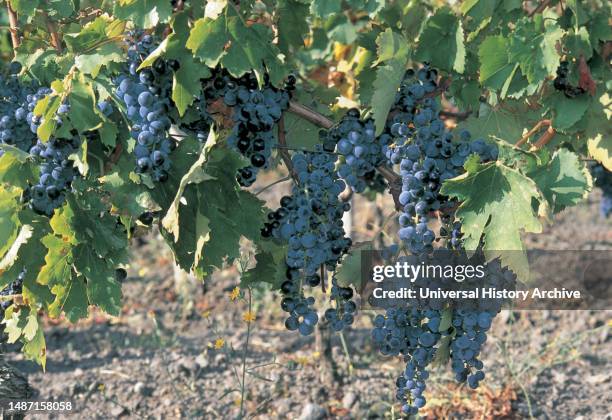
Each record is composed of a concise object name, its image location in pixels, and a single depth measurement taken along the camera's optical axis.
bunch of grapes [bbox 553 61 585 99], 3.07
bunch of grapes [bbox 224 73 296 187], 2.77
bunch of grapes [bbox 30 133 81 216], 2.74
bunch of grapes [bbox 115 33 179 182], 2.61
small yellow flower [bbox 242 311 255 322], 3.73
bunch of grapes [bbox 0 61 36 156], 2.96
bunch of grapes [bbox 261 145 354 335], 2.82
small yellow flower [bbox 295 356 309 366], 4.43
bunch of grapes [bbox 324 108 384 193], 2.88
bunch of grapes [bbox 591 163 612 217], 4.86
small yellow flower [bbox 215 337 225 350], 3.80
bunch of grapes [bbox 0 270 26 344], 3.08
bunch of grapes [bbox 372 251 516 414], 2.90
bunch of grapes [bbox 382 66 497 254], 2.76
